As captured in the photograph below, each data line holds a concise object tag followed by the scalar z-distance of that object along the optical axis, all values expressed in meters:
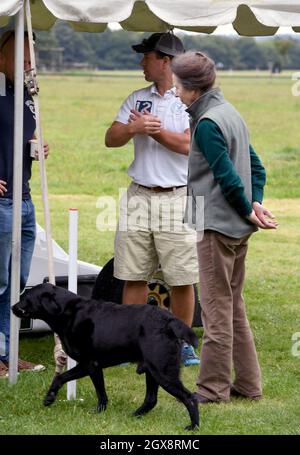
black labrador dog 10.93
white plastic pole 11.66
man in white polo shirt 13.67
